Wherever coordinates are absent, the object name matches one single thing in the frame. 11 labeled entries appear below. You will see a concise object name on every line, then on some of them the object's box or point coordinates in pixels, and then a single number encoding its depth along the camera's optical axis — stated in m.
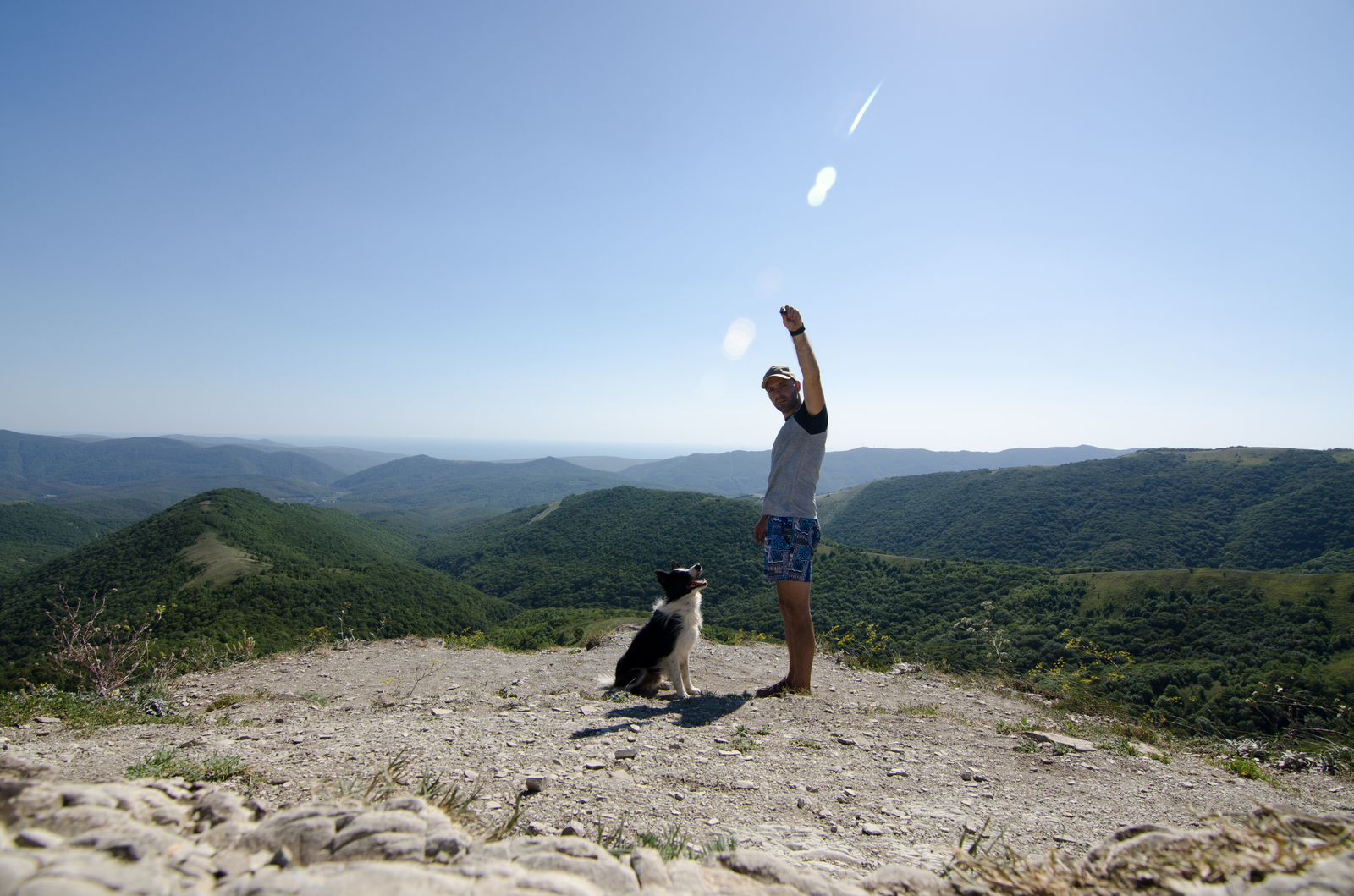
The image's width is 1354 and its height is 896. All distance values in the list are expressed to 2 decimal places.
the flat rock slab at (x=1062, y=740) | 4.05
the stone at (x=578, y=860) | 1.62
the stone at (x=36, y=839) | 1.34
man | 4.98
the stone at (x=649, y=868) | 1.65
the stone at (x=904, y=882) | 1.69
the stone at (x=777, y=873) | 1.68
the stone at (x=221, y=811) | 1.83
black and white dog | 5.31
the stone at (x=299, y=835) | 1.61
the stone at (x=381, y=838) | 1.62
